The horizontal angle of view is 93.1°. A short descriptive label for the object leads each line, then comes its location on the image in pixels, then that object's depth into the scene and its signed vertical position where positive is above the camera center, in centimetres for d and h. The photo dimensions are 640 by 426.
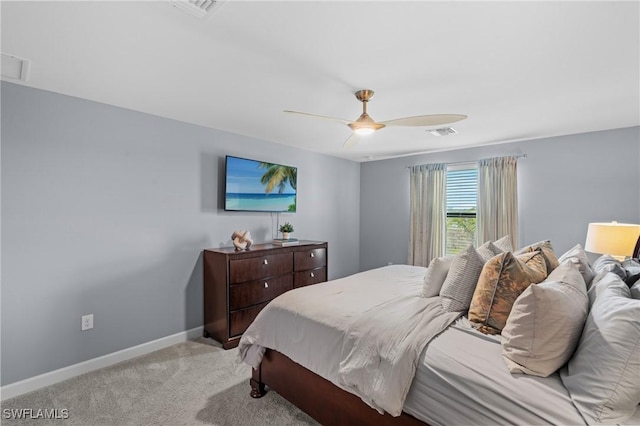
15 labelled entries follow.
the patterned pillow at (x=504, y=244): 243 -22
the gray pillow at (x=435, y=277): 213 -43
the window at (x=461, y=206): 440 +16
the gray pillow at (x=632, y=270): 155 -28
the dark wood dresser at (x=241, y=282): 307 -75
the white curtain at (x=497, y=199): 396 +25
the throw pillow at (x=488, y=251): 214 -24
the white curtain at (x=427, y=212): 460 +7
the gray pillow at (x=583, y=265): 186 -29
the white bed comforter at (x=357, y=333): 148 -68
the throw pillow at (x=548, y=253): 192 -24
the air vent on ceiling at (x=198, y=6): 142 +99
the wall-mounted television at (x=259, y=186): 358 +36
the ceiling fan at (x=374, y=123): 219 +71
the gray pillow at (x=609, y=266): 163 -28
